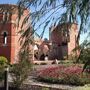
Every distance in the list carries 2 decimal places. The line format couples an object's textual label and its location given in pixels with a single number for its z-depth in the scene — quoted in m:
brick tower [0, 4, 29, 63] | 15.21
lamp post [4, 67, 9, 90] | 5.17
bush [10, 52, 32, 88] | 6.74
